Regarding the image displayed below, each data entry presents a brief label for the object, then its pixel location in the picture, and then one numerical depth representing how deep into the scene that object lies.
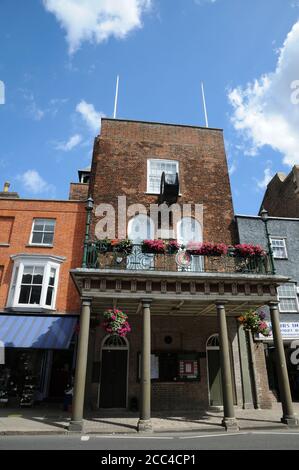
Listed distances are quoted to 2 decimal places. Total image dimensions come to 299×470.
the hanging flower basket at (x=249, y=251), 12.09
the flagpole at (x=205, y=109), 19.55
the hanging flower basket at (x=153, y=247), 11.56
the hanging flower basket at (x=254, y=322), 11.86
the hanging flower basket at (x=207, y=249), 11.89
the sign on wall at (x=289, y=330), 14.90
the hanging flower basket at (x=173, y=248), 11.80
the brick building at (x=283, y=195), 20.96
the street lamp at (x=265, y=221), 11.65
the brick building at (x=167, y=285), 11.00
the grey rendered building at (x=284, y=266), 15.26
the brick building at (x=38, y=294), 13.66
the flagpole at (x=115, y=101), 18.71
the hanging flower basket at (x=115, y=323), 10.37
